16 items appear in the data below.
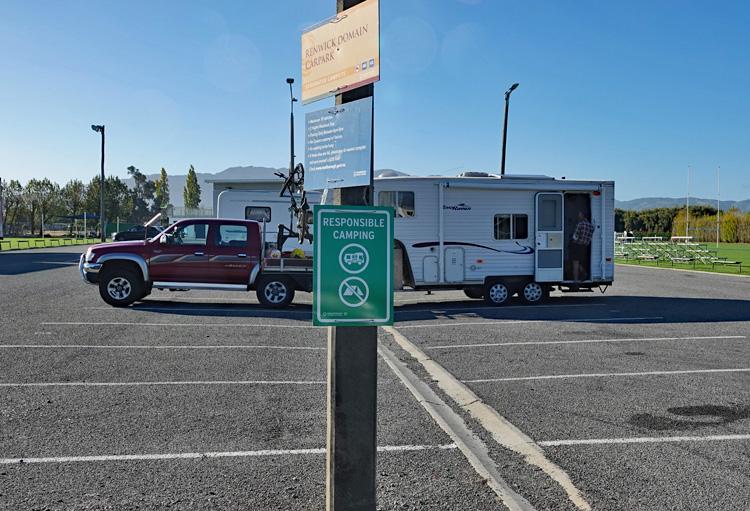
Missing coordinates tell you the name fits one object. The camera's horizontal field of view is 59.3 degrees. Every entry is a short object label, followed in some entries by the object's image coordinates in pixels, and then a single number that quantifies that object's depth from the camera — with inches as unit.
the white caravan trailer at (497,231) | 581.0
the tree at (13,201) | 3038.9
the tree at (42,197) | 3117.6
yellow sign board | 131.2
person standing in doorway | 613.0
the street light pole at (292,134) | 1156.6
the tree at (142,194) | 5305.1
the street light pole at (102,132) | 1800.0
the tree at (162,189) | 4638.3
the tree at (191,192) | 4141.2
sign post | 126.8
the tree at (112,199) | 3228.3
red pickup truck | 565.3
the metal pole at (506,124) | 1106.7
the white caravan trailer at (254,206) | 705.6
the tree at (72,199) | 3257.9
